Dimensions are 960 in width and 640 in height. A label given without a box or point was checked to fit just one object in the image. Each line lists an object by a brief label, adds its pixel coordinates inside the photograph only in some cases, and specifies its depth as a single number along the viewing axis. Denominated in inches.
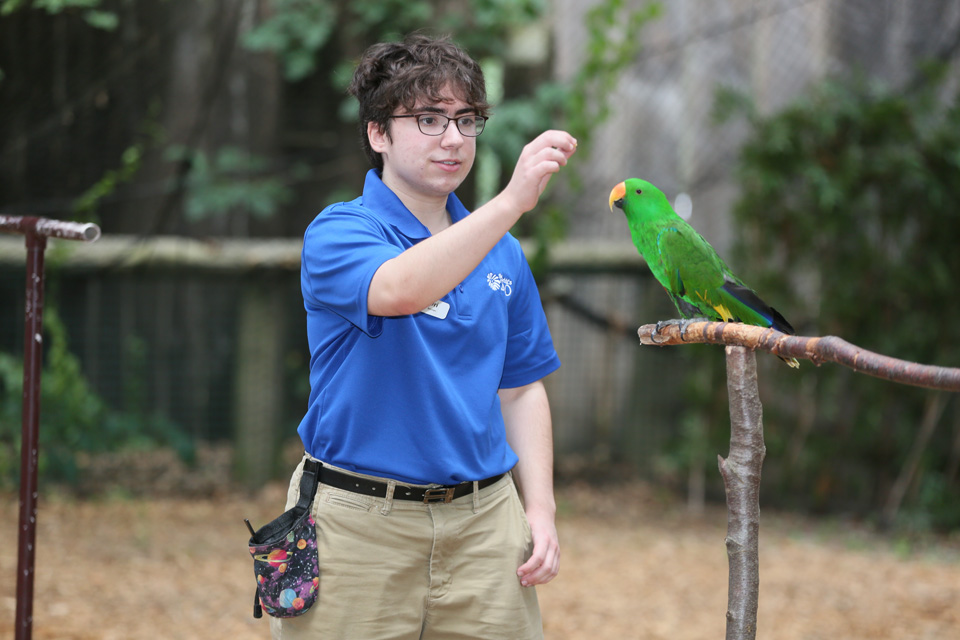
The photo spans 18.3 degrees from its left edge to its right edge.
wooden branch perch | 159.5
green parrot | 195.0
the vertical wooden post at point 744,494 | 169.8
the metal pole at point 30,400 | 185.2
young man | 171.2
